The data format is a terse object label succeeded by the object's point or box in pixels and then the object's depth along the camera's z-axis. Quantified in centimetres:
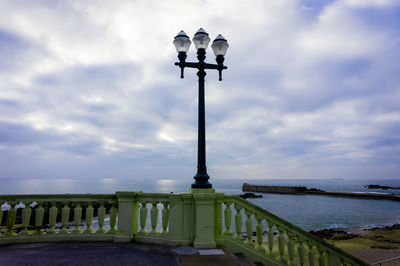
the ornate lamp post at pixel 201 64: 574
